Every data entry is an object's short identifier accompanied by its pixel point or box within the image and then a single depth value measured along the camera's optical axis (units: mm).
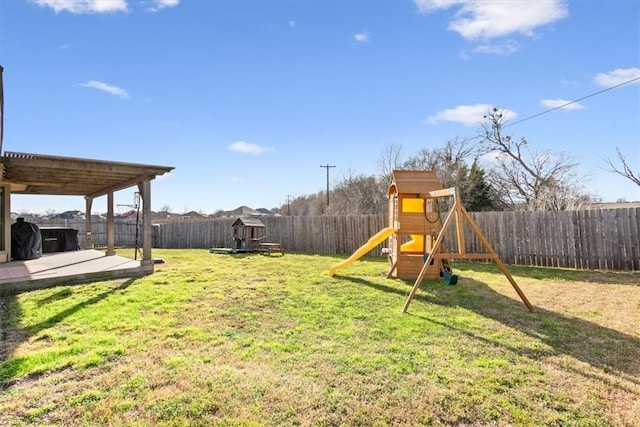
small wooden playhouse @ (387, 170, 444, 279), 7281
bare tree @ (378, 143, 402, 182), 20078
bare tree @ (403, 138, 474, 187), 18953
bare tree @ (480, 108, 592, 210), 15234
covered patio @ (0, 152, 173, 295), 6699
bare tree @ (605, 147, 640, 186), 11445
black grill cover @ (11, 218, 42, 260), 9727
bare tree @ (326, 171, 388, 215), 20689
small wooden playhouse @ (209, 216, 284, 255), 13180
